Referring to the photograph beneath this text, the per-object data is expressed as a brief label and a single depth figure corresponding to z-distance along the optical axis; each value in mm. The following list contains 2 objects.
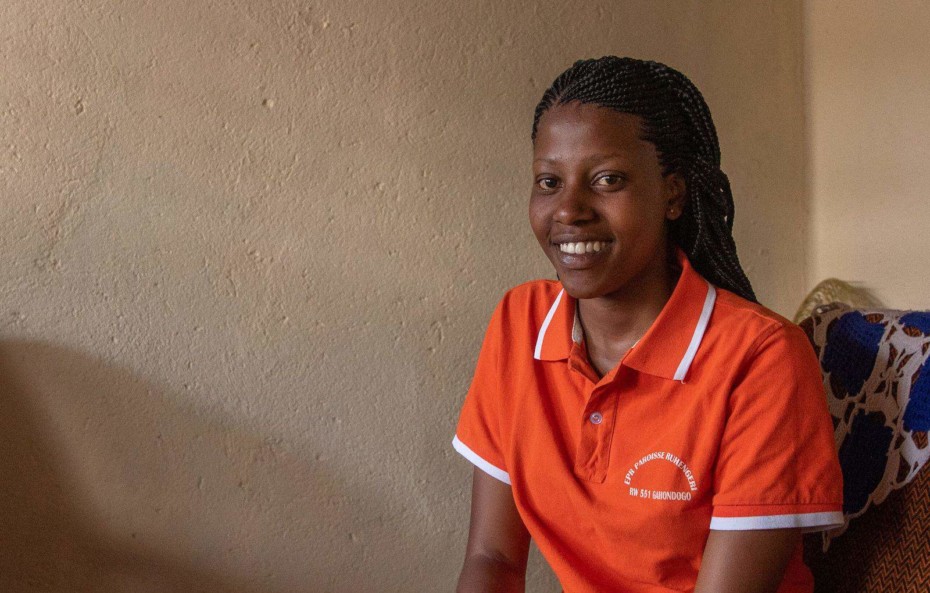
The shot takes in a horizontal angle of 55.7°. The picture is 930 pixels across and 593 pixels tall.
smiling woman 1141
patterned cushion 1246
